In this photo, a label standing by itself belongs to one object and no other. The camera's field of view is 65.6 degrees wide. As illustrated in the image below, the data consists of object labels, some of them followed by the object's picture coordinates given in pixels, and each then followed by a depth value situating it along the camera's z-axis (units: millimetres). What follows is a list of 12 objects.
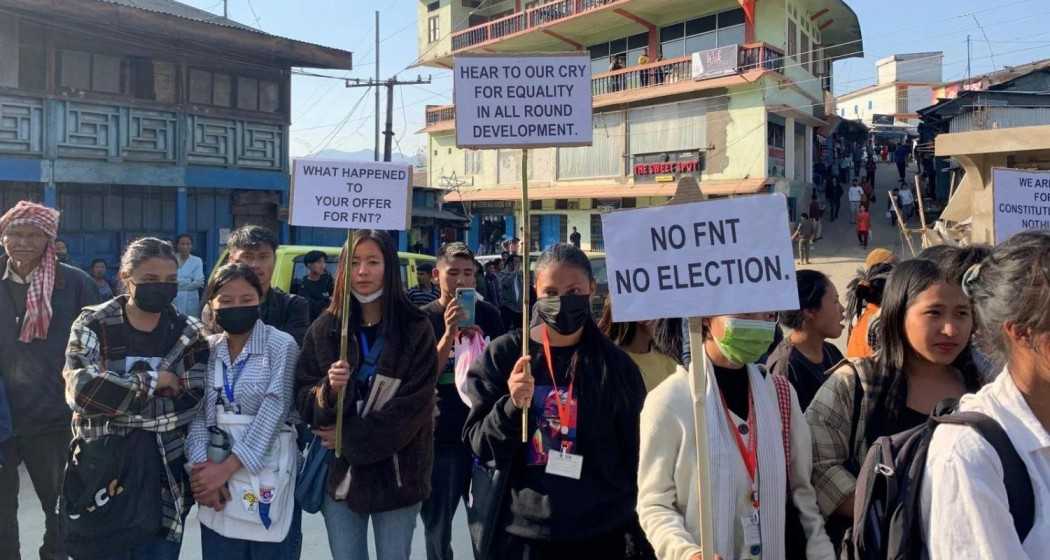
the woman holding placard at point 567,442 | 2998
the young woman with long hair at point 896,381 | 2557
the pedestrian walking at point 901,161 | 30750
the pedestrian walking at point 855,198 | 26906
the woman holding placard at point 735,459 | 2316
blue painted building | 14727
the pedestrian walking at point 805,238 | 23031
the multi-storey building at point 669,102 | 26125
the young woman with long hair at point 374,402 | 3375
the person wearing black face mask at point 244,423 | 3324
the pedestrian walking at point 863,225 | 23672
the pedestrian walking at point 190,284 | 10188
